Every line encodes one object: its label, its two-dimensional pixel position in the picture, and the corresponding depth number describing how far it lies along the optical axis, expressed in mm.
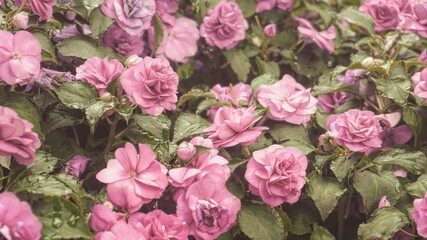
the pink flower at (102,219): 1123
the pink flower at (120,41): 1604
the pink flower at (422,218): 1189
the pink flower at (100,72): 1342
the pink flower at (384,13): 1852
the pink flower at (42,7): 1329
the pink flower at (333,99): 1688
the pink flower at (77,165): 1397
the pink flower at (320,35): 1896
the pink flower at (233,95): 1562
